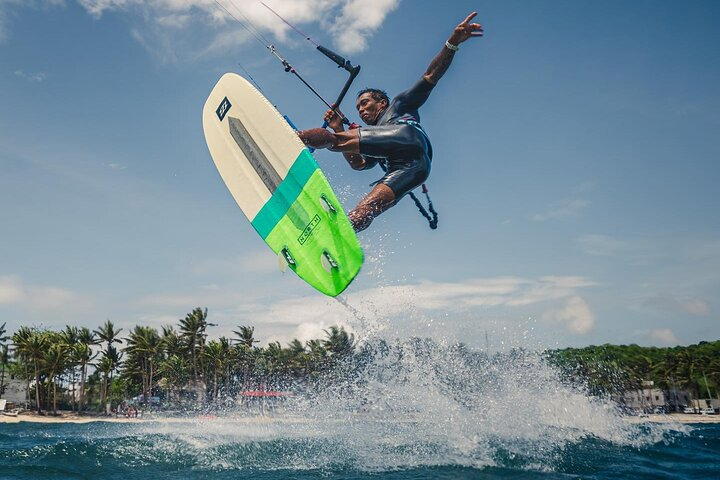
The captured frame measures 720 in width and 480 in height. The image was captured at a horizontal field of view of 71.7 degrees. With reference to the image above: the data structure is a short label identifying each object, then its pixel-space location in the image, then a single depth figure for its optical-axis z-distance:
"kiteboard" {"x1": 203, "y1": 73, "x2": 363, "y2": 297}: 6.55
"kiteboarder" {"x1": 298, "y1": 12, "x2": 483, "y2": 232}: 6.80
